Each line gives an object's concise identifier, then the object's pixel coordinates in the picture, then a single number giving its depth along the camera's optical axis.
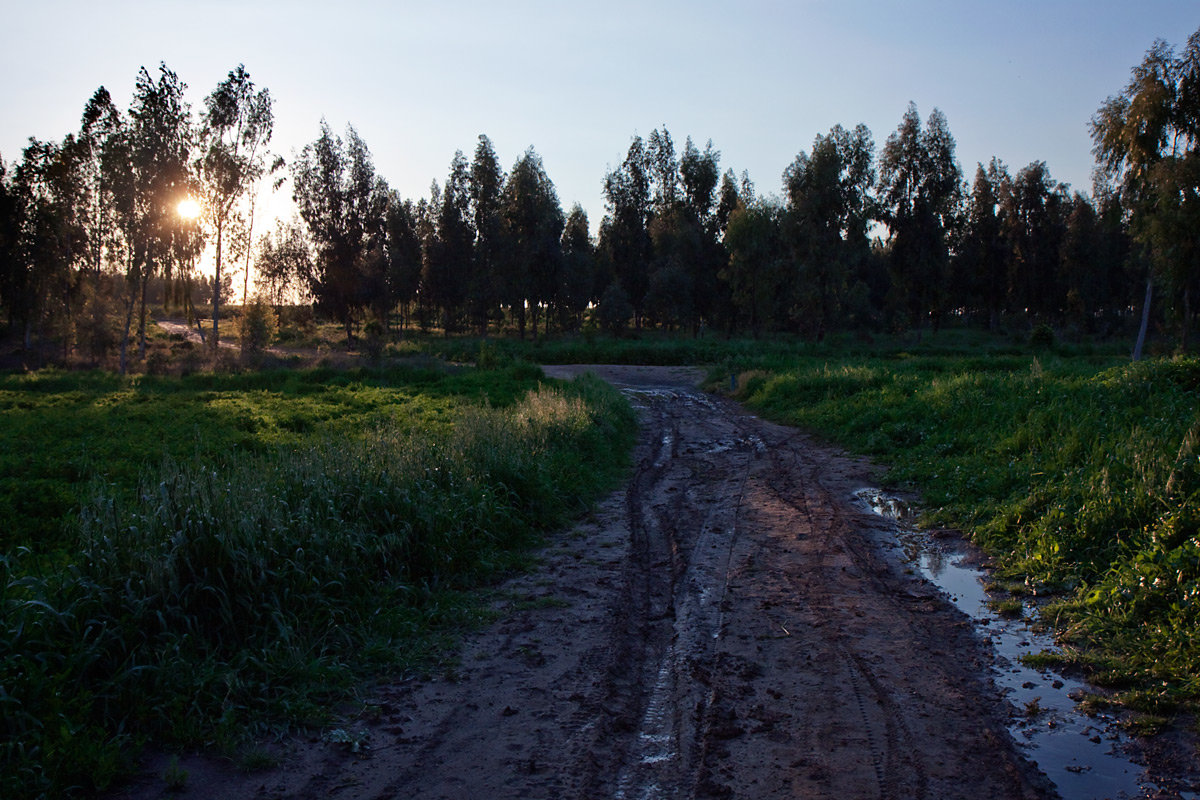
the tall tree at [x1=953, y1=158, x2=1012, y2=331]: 59.31
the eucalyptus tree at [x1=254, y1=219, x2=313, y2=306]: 52.56
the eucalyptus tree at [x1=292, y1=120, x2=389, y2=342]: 50.38
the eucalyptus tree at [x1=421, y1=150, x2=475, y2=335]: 56.91
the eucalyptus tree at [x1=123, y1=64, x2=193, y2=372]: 32.28
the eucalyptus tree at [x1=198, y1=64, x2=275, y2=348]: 36.30
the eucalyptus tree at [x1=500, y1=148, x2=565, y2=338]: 52.28
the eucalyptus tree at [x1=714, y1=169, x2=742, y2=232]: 63.97
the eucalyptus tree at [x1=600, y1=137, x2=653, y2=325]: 65.00
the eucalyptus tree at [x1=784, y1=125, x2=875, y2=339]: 46.28
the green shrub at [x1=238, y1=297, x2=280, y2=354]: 36.62
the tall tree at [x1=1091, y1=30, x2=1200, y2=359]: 27.38
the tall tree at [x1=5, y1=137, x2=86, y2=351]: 36.34
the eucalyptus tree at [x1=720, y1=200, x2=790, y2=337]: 50.12
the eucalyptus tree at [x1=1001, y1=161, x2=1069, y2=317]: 57.72
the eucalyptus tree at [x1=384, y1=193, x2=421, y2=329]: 53.94
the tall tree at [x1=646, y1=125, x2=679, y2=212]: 64.56
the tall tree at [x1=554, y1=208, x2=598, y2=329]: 56.53
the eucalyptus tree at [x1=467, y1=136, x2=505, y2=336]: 53.03
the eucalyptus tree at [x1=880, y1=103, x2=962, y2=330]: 51.28
